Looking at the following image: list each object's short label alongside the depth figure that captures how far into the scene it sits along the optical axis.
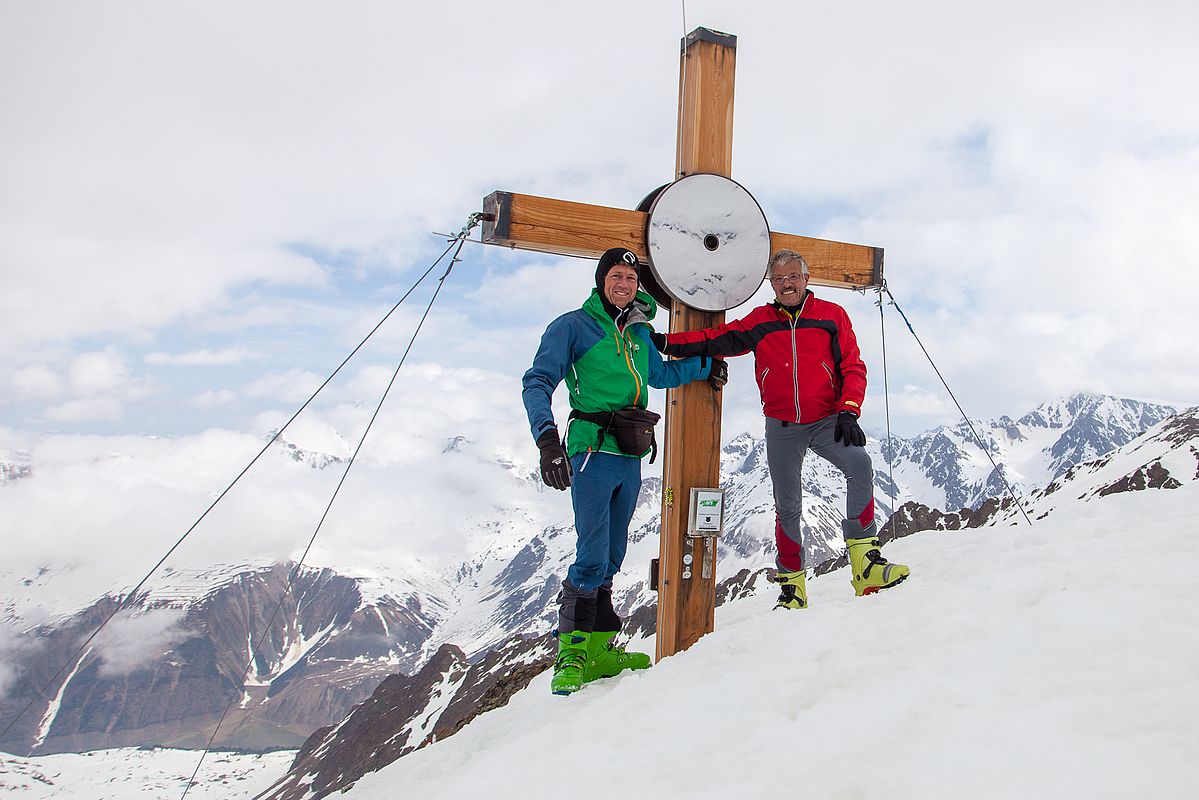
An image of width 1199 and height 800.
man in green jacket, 5.77
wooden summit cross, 6.04
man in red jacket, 5.83
